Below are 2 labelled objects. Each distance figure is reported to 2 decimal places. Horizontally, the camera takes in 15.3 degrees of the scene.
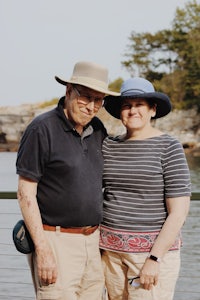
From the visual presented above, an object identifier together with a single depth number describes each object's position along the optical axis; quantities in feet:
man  9.59
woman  9.79
